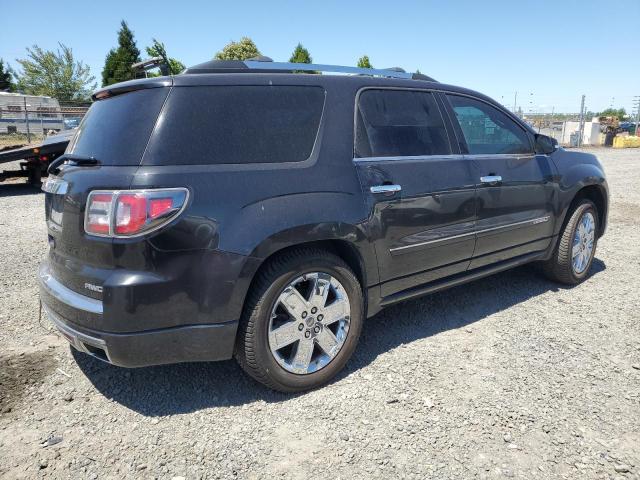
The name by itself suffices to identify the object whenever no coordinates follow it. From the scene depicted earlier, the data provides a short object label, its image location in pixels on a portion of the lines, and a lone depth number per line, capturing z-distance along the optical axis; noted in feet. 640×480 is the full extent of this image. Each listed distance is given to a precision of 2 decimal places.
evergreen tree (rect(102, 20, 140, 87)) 118.32
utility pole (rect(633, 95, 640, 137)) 119.34
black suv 7.64
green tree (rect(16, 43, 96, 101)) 141.18
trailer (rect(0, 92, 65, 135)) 77.97
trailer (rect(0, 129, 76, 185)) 32.27
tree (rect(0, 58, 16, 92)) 146.82
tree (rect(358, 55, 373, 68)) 105.29
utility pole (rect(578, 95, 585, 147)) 90.07
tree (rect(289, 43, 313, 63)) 107.33
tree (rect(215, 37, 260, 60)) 97.71
